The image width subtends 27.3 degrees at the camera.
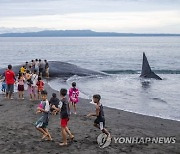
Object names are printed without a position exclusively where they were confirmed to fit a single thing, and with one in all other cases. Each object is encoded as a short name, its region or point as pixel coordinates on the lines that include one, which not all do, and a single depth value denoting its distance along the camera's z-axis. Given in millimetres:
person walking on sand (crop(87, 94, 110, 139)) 11998
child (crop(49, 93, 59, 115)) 15583
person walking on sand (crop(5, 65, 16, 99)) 21500
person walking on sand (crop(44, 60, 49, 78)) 37750
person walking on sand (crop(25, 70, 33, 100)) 22044
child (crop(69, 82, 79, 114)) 17750
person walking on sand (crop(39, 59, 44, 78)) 35812
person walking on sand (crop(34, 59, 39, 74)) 33869
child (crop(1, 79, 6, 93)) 25178
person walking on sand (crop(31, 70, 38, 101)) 22086
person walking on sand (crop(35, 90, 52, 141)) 12423
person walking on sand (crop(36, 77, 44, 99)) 21734
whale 40409
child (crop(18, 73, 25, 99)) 21630
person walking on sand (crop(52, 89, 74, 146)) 12094
